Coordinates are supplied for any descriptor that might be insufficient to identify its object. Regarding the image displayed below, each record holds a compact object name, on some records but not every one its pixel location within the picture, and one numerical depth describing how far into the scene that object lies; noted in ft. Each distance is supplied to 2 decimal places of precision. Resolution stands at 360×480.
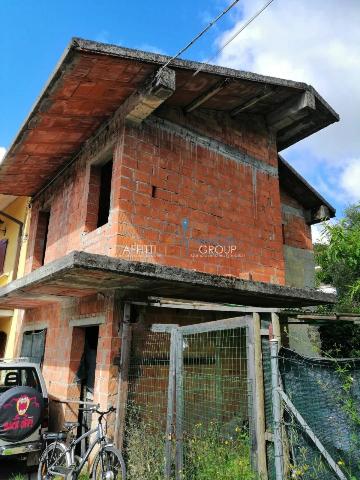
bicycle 14.74
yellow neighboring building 34.63
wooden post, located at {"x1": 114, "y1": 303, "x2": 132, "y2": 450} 16.35
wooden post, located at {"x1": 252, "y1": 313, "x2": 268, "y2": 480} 10.99
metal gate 13.67
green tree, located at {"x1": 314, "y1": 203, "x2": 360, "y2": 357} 21.43
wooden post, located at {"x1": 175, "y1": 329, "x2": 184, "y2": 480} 13.62
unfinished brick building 16.84
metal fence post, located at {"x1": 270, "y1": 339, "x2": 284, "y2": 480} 10.09
